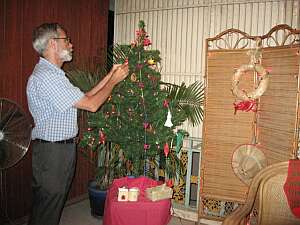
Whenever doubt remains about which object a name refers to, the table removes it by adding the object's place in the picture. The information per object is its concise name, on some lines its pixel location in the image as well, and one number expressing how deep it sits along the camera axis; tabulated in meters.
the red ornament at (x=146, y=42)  2.83
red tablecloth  2.46
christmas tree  2.83
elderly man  2.22
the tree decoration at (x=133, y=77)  2.82
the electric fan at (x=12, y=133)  2.44
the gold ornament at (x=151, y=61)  2.81
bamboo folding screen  2.39
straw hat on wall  2.65
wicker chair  2.08
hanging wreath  2.51
